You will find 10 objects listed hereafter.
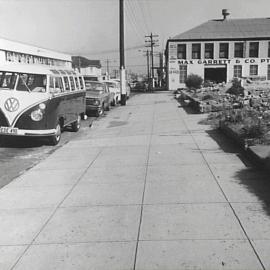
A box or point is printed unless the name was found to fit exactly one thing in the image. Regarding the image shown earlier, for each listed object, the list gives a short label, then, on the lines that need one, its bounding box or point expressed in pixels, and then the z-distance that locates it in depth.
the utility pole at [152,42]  87.84
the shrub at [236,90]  28.18
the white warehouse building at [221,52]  62.12
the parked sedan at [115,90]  29.50
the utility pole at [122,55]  30.65
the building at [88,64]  103.22
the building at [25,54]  52.34
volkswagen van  11.95
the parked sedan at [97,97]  21.73
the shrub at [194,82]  48.86
